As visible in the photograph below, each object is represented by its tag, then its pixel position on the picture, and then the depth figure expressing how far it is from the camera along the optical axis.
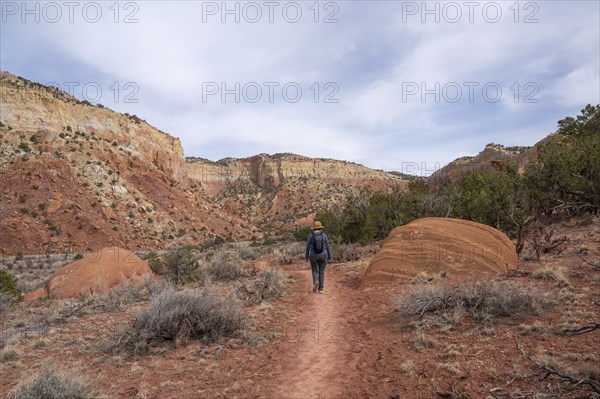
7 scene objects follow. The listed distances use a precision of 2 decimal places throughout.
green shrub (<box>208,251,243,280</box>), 12.35
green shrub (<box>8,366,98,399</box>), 3.53
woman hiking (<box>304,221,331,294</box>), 8.72
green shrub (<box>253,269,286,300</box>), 8.74
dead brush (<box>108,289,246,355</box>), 5.70
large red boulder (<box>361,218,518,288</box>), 8.29
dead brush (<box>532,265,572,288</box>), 6.20
